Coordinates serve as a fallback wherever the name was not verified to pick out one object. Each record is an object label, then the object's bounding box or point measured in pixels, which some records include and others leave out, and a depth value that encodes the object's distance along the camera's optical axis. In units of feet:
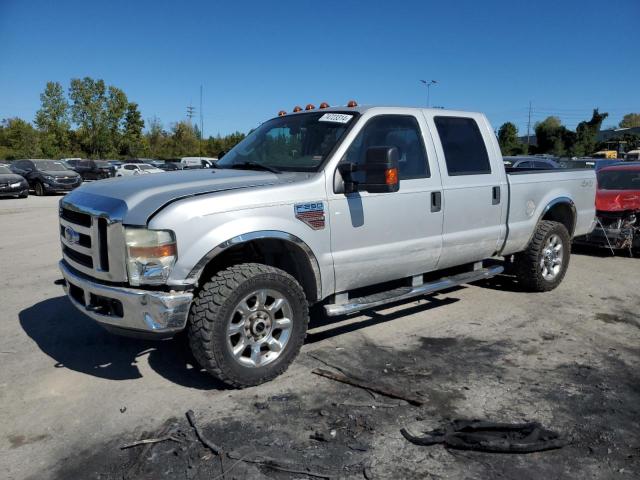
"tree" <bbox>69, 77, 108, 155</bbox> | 200.42
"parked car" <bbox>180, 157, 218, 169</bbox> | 113.09
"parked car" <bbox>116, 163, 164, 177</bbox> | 114.62
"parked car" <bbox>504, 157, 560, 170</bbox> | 47.14
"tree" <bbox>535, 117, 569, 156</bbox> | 153.58
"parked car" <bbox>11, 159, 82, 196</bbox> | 75.15
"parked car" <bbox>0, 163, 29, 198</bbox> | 67.05
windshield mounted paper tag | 14.70
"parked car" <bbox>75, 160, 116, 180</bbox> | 116.26
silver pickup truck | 11.10
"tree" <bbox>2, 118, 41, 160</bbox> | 178.29
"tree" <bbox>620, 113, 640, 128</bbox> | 321.52
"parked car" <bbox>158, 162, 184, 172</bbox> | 121.94
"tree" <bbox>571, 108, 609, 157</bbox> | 149.07
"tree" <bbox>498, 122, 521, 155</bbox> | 156.87
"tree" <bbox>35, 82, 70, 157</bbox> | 195.83
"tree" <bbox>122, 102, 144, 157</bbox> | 208.03
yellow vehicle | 123.34
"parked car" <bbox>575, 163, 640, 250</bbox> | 27.76
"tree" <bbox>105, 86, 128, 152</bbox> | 204.44
